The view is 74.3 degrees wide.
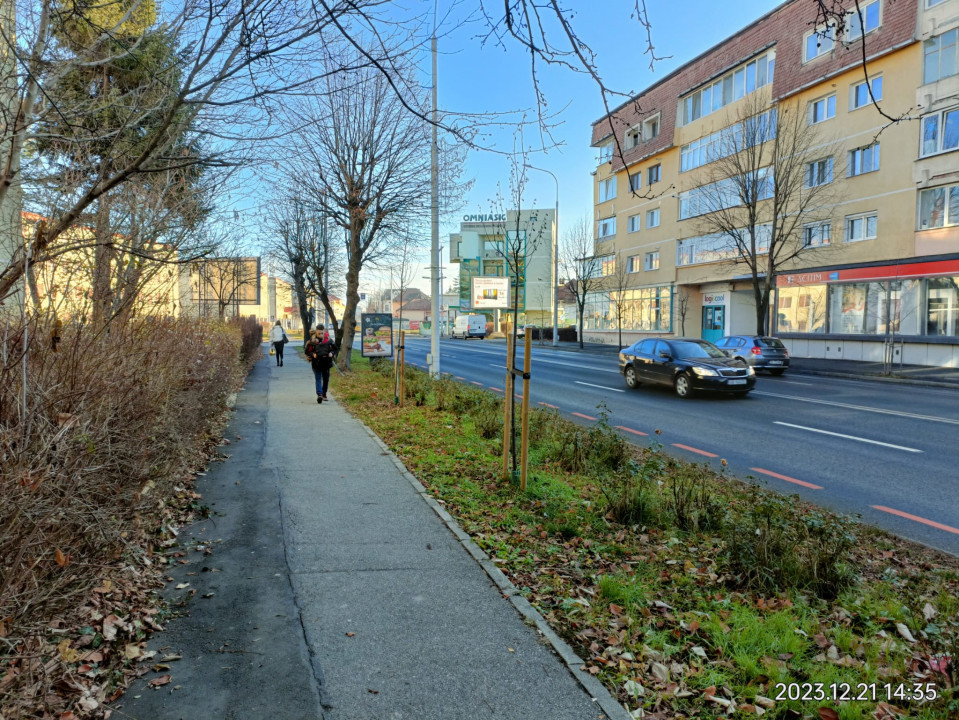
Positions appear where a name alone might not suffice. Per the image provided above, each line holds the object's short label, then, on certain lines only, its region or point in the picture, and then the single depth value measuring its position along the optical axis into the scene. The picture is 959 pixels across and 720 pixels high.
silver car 23.12
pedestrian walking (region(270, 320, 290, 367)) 26.33
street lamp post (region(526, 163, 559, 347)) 34.89
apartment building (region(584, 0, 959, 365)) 24.17
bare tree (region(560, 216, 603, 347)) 46.38
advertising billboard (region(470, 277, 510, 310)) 45.75
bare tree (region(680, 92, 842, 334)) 27.44
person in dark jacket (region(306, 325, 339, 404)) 14.04
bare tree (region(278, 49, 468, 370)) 18.19
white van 69.06
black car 15.66
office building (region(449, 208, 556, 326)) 83.94
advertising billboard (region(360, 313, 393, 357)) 21.70
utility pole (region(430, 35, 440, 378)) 17.66
